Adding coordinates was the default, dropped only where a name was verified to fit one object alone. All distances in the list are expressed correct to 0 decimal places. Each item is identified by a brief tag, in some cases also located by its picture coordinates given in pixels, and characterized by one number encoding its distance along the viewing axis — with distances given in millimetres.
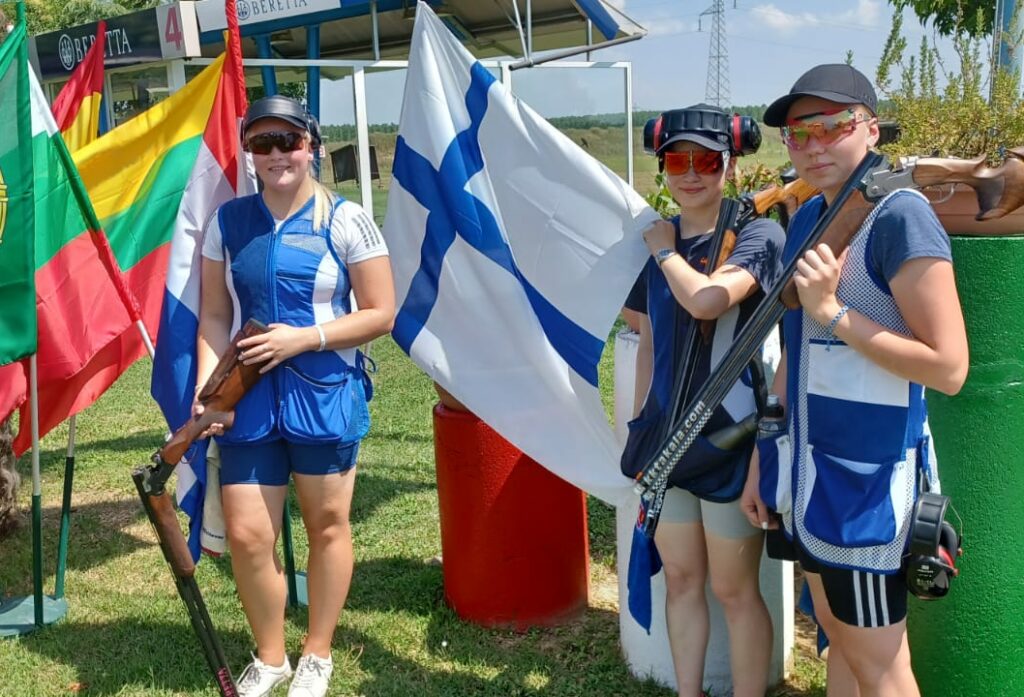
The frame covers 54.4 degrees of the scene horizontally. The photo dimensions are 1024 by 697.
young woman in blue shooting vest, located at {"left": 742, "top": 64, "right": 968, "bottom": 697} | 2082
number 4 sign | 10617
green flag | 3652
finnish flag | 3287
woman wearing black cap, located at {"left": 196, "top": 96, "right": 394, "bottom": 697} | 3188
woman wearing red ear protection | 2668
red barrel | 3848
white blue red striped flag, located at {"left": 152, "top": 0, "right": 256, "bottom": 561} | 3475
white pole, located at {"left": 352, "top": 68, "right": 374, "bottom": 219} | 13530
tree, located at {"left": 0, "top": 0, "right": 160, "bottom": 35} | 29219
